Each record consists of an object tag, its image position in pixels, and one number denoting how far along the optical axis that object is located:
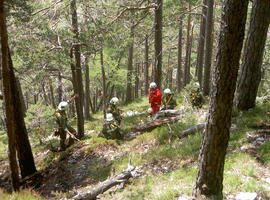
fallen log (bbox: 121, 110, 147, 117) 16.88
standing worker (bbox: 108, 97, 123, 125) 11.68
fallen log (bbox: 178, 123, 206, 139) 8.52
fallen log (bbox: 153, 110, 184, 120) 11.36
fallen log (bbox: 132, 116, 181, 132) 10.37
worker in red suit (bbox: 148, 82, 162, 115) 12.14
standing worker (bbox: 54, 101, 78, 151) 10.56
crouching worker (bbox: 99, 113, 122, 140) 10.49
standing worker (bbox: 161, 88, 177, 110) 12.49
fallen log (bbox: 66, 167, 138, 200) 5.81
